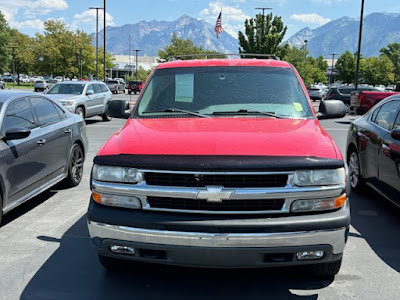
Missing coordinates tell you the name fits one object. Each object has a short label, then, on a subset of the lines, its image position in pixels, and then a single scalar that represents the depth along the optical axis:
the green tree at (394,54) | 73.31
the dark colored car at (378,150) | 5.28
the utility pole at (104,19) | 36.60
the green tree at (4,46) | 74.06
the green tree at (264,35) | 51.75
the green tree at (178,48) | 73.62
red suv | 3.01
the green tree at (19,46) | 77.38
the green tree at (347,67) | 77.06
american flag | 36.83
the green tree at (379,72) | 71.06
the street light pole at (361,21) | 30.99
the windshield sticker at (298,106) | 4.25
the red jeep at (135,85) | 54.10
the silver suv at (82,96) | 16.52
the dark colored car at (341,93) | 25.99
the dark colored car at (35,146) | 5.00
